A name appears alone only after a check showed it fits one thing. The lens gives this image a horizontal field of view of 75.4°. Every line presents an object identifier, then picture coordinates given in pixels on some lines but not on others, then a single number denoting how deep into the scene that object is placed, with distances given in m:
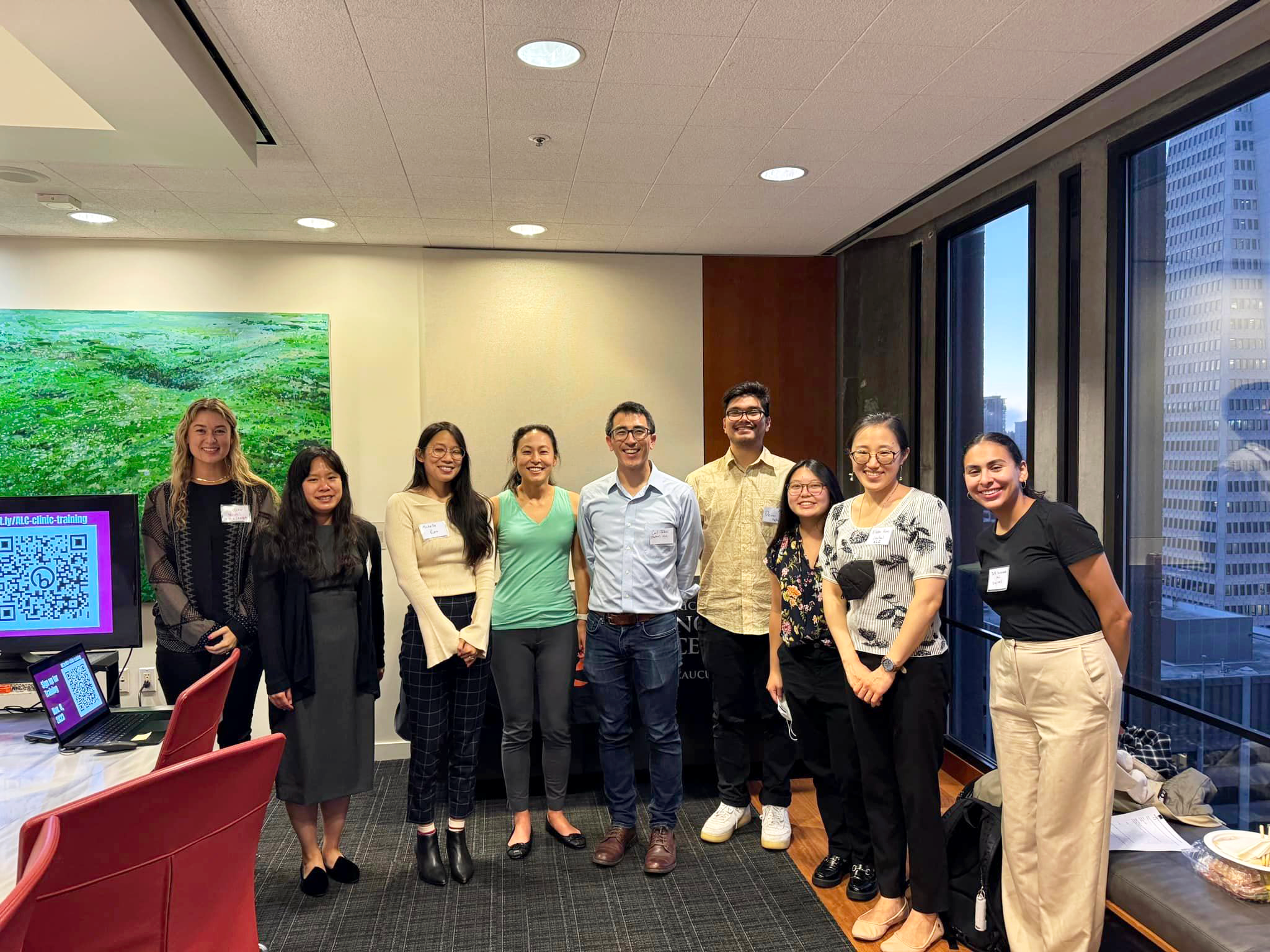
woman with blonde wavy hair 2.91
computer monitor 2.60
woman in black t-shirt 2.21
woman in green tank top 3.12
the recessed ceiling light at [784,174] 3.23
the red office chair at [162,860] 1.27
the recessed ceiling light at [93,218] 3.82
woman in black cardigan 2.77
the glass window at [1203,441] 2.49
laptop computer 2.20
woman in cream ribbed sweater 2.92
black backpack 2.47
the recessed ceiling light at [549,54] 2.20
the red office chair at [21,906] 0.96
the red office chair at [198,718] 1.97
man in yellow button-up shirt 3.23
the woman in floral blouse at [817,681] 2.81
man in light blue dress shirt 3.07
